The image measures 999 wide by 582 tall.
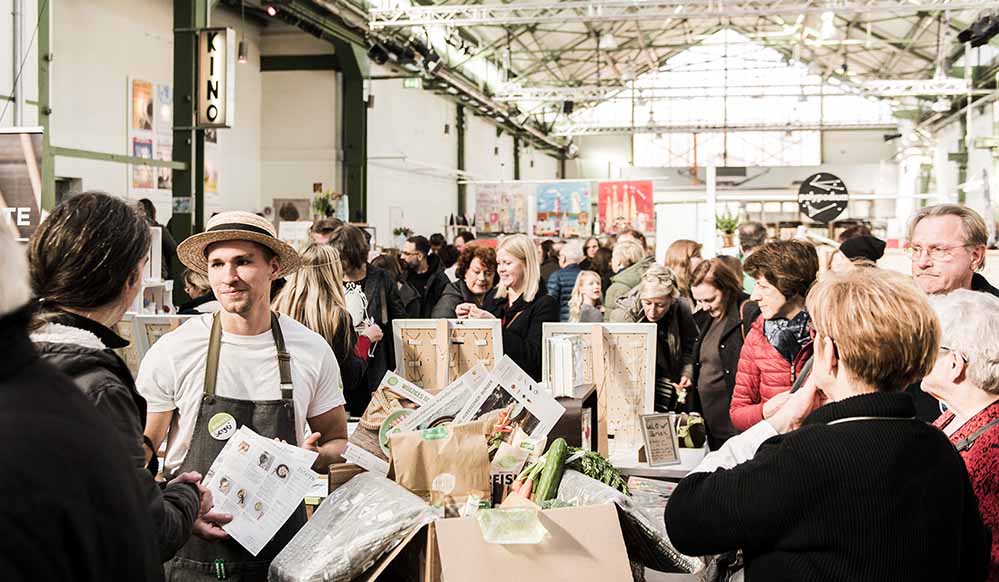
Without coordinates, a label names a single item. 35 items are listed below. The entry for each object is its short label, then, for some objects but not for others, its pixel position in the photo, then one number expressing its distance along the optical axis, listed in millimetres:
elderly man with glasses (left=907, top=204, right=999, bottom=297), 3508
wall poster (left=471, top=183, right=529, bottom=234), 16750
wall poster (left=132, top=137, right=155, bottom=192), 12734
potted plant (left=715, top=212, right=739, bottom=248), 11555
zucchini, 2338
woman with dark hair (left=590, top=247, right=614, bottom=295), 9664
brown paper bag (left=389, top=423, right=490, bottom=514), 2385
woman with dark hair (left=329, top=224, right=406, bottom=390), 5113
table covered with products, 2092
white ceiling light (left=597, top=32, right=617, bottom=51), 22303
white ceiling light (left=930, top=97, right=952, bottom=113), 20719
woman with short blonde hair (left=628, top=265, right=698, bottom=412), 5379
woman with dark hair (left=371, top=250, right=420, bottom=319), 7343
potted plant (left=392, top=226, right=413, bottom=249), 18000
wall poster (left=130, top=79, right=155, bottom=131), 12836
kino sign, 10703
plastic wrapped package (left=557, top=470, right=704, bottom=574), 2221
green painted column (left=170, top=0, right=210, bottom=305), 10805
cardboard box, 2066
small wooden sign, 3779
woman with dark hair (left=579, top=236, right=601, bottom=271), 10898
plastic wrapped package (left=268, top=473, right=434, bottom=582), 2117
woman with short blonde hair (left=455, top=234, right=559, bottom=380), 4962
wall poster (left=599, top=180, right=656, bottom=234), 13352
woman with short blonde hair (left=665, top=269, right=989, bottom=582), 1758
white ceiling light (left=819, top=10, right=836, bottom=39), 18906
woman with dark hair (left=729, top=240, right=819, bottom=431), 3865
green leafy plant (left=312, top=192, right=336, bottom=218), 14125
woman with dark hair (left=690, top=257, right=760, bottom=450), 4801
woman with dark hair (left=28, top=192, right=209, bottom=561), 1674
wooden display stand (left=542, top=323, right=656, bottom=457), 4094
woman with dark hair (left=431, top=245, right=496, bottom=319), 5922
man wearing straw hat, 2529
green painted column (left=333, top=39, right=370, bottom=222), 16922
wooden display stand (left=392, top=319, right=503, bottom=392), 4273
